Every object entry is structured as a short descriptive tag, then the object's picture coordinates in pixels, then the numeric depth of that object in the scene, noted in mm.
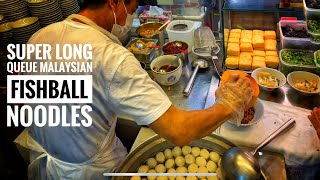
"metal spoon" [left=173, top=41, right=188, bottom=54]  2180
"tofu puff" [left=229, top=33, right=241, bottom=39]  2131
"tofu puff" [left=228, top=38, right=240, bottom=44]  2082
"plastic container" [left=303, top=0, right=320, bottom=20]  1556
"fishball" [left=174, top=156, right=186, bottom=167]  1581
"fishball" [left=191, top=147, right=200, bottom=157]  1604
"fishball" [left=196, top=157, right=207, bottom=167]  1546
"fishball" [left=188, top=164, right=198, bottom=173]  1539
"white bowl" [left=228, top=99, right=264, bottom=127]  1637
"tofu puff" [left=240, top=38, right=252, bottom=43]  2070
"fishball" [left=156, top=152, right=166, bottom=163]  1579
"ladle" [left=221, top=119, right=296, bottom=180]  1314
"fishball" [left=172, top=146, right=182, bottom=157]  1609
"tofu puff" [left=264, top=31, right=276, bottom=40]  2116
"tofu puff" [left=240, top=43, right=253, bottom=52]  2025
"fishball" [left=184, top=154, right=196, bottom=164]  1579
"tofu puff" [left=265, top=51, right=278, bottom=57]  1988
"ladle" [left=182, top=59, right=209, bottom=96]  1952
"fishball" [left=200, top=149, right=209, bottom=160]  1568
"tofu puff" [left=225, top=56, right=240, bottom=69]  1966
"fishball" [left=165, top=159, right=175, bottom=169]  1576
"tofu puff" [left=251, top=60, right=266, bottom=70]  1929
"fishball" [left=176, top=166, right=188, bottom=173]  1545
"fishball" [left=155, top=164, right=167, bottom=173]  1546
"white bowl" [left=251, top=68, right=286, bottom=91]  1833
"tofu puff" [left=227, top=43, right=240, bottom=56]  1999
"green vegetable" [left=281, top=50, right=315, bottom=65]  1884
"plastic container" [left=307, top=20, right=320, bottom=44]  1641
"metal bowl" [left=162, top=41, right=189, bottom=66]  2147
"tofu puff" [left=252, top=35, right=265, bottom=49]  2039
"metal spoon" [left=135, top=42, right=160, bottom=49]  2266
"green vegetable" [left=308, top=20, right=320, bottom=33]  1612
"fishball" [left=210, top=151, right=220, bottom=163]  1541
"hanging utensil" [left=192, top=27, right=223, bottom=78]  2168
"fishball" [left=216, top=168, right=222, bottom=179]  1451
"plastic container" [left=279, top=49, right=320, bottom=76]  1847
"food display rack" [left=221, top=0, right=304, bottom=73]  1736
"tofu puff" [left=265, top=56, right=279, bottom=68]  1934
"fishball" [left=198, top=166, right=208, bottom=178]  1521
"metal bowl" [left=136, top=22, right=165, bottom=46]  2387
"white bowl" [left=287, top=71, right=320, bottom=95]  1820
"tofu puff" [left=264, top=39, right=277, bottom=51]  2027
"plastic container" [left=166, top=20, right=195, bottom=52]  2250
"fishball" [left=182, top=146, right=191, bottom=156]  1620
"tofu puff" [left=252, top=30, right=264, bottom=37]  2129
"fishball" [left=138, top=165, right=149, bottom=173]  1519
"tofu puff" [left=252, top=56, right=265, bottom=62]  1969
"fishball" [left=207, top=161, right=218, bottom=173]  1516
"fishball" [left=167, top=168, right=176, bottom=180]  1559
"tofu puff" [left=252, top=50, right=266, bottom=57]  2010
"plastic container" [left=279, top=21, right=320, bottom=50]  1912
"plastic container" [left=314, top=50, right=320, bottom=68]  1812
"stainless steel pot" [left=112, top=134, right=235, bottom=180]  1490
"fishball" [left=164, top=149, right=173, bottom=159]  1604
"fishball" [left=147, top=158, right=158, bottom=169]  1554
